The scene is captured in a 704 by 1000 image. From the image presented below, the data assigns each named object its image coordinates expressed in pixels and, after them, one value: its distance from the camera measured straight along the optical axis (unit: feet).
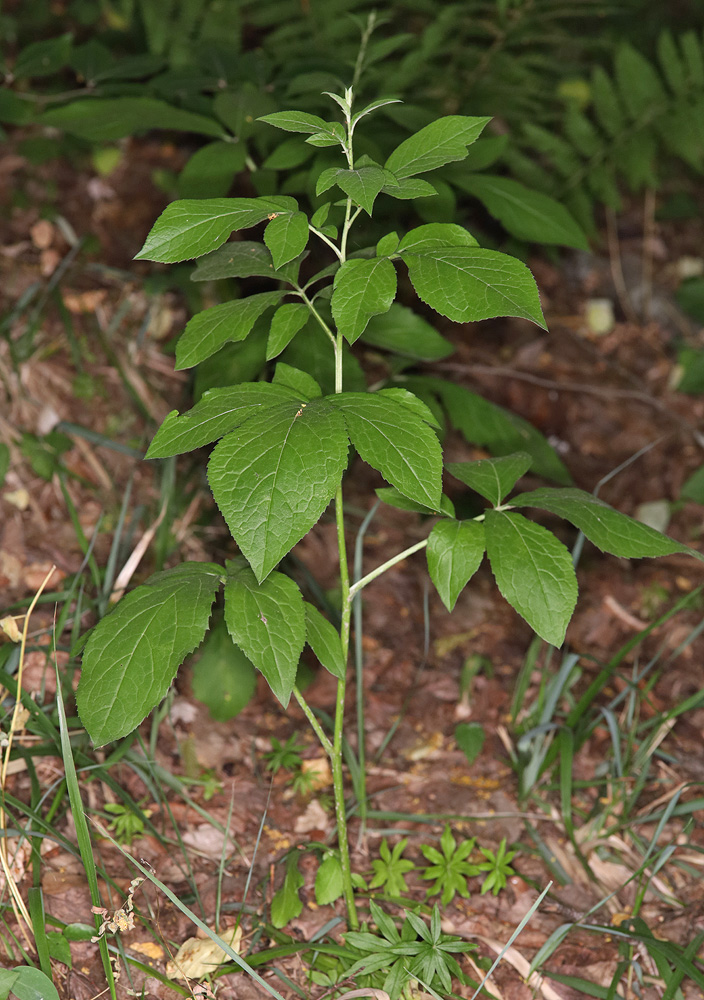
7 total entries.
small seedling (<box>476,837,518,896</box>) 4.96
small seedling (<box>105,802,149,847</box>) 4.96
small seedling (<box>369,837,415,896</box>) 4.93
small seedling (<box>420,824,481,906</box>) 4.93
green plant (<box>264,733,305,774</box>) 5.25
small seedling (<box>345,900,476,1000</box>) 4.63
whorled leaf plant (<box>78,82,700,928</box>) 4.21
